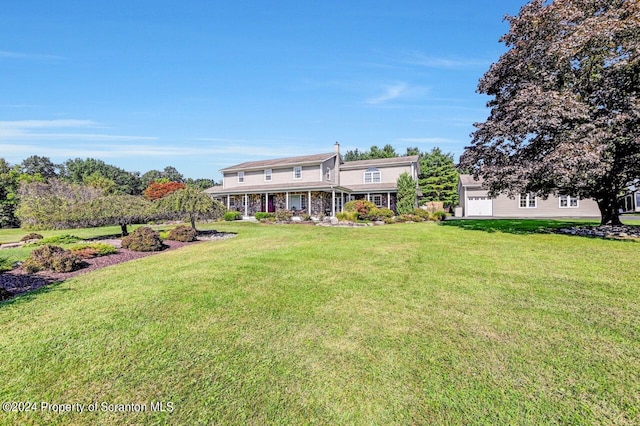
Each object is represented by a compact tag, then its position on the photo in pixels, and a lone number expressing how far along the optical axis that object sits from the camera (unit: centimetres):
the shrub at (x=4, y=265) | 828
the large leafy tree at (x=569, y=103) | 1120
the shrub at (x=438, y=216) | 2363
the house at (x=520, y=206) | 2716
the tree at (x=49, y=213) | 1301
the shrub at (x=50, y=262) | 797
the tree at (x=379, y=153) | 5100
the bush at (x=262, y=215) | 2556
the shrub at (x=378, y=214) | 2297
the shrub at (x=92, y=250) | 976
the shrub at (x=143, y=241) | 1151
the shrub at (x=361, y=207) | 2353
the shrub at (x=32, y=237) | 1468
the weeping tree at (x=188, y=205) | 1466
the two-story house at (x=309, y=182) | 2772
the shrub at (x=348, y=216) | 2209
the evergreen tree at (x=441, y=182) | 4259
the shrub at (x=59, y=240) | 1339
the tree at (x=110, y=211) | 1299
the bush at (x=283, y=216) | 2376
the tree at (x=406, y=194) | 2578
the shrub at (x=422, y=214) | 2308
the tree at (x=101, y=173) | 5802
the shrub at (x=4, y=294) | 582
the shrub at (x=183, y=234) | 1406
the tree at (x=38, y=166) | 6112
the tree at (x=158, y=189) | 4803
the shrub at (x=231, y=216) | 2639
